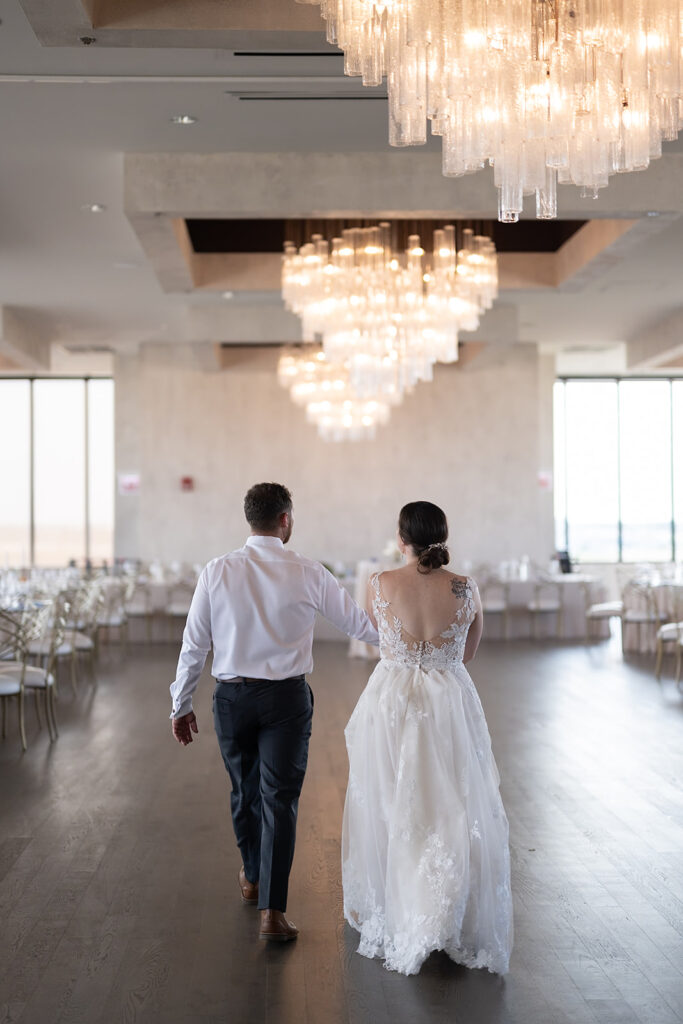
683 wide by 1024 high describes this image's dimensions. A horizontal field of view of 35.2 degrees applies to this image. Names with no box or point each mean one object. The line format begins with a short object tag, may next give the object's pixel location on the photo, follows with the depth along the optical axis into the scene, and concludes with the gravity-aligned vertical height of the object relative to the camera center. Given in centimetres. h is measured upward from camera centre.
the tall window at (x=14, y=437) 2159 +168
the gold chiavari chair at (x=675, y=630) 1072 -116
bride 373 -97
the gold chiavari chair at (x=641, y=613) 1269 -114
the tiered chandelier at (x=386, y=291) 914 +195
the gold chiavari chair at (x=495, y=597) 1455 -108
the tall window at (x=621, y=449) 2170 +143
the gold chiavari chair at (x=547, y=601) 1470 -115
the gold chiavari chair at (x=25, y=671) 742 -107
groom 394 -51
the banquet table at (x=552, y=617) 1480 -130
